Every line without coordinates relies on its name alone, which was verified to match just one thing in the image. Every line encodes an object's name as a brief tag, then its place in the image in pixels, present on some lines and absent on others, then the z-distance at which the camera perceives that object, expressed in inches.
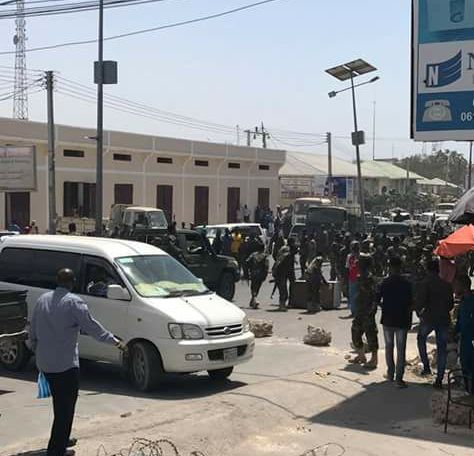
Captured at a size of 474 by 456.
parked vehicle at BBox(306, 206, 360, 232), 1350.9
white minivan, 362.3
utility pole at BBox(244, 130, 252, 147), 3565.5
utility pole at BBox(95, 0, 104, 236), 1008.2
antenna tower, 1768.2
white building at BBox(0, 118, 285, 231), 1475.1
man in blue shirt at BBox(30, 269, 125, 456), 242.8
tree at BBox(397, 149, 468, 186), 5664.4
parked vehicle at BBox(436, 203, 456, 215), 2509.6
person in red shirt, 600.7
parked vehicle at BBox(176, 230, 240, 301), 728.3
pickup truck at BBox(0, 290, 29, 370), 362.9
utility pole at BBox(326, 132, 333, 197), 2159.8
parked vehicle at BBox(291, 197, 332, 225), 1716.0
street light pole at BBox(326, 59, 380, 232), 1447.8
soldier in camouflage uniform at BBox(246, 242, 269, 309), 703.1
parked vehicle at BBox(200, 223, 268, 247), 1059.5
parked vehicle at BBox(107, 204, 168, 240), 1299.2
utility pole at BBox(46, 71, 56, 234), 1148.5
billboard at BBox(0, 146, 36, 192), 1137.4
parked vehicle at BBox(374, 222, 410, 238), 1268.5
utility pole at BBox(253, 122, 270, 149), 3599.9
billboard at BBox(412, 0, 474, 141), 432.1
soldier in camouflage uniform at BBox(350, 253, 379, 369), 422.0
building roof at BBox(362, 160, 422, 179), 3565.5
